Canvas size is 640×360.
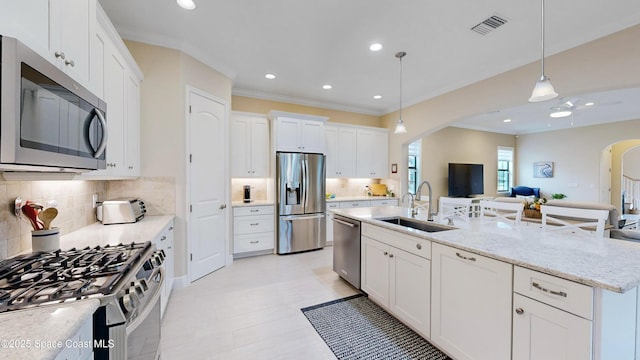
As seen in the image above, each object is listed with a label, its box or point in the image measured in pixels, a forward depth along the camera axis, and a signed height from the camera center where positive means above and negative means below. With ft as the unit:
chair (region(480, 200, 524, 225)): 8.31 -1.03
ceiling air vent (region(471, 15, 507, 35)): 8.37 +5.34
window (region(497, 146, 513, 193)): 28.02 +1.19
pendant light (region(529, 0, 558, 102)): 6.48 +2.33
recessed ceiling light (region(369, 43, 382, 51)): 10.11 +5.40
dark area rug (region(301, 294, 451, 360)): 6.48 -4.49
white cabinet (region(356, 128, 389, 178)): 18.26 +1.90
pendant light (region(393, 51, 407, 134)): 11.14 +2.45
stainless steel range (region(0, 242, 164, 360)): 3.23 -1.51
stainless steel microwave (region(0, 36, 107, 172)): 2.73 +0.82
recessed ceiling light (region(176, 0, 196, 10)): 7.59 +5.32
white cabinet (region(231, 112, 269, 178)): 14.15 +1.88
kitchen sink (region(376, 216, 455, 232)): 7.95 -1.57
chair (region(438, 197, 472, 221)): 8.98 -1.27
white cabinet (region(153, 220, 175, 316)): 7.65 -2.75
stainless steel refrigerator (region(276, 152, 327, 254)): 14.39 -1.38
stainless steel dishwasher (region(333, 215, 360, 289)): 9.63 -2.86
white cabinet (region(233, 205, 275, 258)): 13.60 -2.91
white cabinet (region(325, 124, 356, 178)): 17.19 +1.94
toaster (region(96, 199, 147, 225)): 7.76 -1.09
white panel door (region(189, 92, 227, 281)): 10.61 -0.34
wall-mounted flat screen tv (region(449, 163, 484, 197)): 22.99 -0.02
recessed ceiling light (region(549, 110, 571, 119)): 15.43 +4.15
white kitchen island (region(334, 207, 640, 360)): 3.88 -2.14
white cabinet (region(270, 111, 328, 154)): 14.65 +2.77
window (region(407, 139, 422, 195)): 22.27 +1.25
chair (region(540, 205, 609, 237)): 6.35 -0.95
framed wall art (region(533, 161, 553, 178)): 26.09 +1.14
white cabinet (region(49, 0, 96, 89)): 3.95 +2.48
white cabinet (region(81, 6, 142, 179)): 6.13 +2.35
